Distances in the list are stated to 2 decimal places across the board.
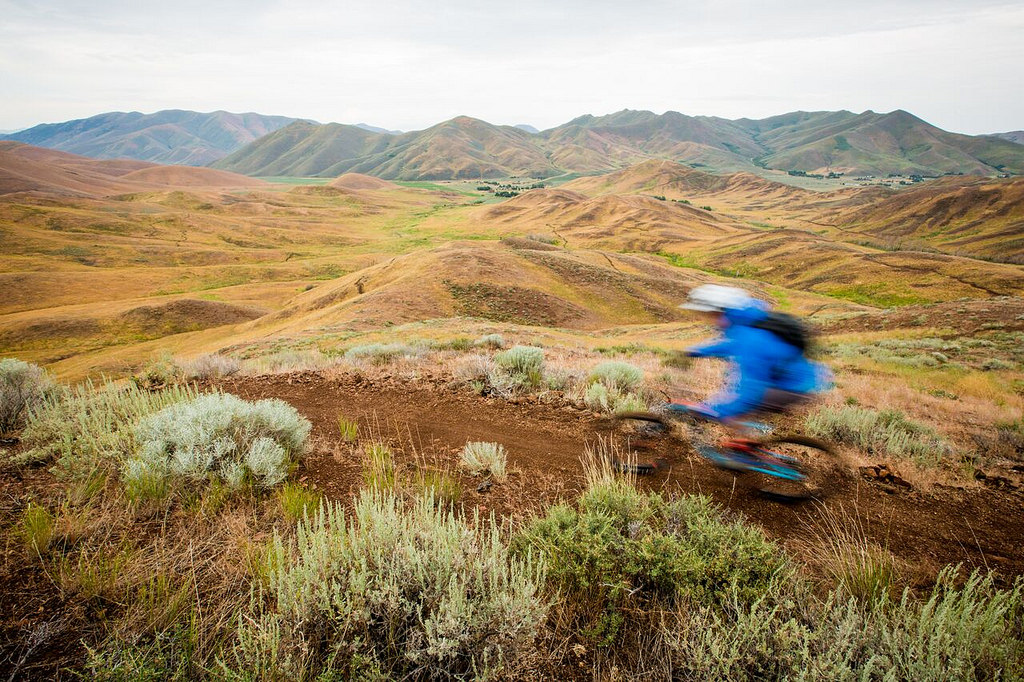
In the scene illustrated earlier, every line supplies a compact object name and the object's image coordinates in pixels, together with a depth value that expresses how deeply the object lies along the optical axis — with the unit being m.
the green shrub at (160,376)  7.04
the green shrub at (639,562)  2.56
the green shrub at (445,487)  3.73
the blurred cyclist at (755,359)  4.29
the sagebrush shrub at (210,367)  7.67
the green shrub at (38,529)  2.70
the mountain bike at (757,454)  4.32
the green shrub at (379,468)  3.84
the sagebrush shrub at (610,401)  5.88
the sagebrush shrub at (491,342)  12.66
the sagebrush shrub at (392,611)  2.05
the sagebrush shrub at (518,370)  6.82
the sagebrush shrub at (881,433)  5.09
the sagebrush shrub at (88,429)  3.80
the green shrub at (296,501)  3.32
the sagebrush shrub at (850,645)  2.01
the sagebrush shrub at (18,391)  4.91
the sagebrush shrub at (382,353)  9.59
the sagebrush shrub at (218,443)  3.65
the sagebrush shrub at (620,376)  6.84
